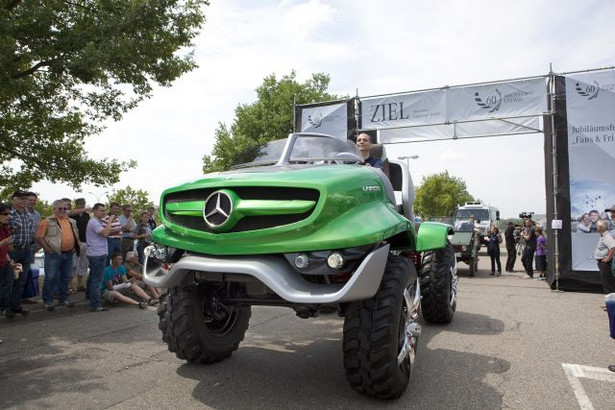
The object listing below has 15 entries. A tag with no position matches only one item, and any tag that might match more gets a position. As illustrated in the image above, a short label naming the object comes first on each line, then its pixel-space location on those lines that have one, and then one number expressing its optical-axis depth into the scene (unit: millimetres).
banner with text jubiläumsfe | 9828
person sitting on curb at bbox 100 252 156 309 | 7473
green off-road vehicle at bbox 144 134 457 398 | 2928
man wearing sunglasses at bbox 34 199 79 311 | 6938
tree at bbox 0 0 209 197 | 8062
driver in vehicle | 4922
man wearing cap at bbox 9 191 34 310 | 6676
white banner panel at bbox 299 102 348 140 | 13344
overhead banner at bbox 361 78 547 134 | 10914
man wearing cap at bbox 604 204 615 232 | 7065
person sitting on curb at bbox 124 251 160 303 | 8072
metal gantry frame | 10227
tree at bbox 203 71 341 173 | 32938
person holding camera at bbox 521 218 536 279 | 13555
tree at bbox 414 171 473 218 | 60766
